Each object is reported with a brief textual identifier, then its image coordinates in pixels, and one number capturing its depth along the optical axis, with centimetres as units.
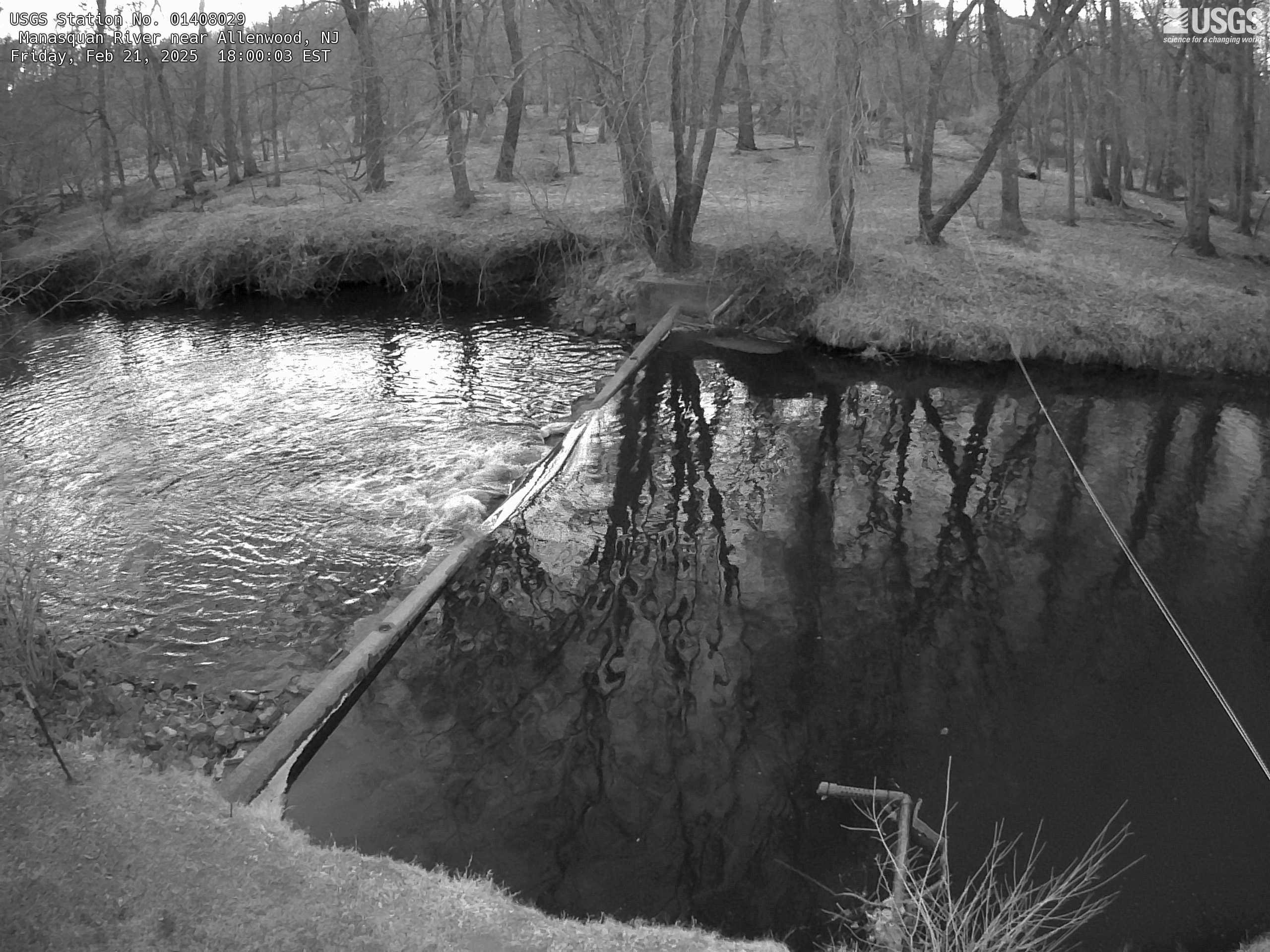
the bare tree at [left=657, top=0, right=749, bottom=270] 1484
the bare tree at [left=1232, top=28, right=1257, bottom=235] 1834
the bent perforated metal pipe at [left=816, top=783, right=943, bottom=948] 424
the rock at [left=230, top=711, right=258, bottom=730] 601
